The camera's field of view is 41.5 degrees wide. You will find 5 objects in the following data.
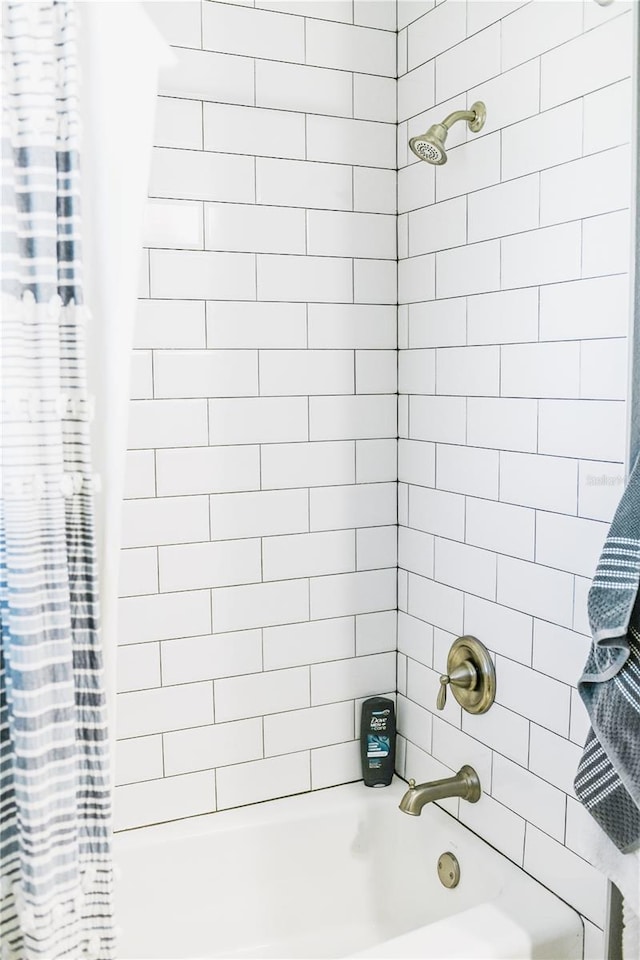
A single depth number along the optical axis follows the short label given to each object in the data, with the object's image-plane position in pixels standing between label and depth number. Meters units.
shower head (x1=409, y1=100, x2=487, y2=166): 1.53
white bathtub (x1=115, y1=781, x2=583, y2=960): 1.75
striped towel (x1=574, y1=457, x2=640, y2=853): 1.12
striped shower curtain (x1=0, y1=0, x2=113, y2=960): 1.03
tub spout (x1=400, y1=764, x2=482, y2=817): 1.62
